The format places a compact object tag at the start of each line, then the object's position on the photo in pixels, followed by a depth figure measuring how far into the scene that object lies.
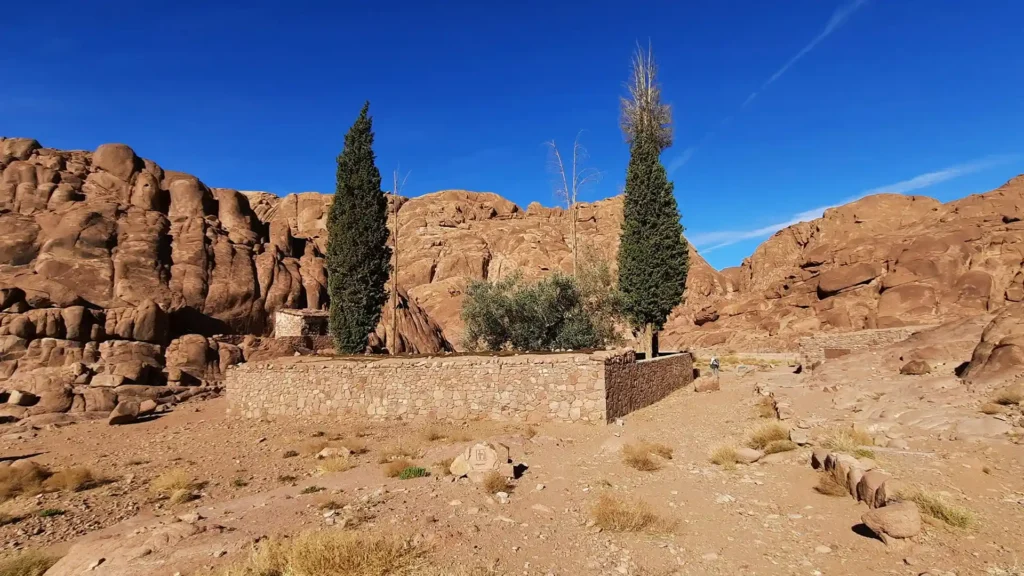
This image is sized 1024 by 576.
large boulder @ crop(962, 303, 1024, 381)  13.29
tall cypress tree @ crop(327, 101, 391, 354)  28.28
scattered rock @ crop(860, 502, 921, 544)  6.24
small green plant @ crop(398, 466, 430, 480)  11.22
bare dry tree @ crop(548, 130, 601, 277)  31.49
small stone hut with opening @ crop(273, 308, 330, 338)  38.84
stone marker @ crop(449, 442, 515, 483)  10.71
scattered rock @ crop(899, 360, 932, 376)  17.59
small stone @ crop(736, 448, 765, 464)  11.28
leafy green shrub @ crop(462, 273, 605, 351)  27.28
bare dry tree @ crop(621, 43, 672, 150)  31.70
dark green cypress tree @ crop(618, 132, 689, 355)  28.69
